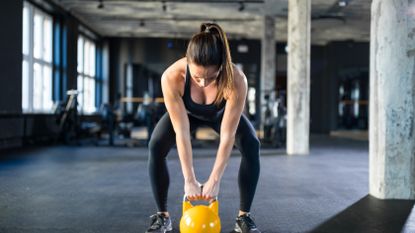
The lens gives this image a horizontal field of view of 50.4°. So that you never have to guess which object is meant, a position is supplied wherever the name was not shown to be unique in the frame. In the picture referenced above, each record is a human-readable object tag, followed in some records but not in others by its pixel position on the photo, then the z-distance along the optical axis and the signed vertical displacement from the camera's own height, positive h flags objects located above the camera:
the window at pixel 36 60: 7.98 +0.98
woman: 1.67 -0.03
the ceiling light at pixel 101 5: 9.46 +2.30
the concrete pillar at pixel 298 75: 6.27 +0.54
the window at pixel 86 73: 11.69 +1.07
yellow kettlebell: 1.74 -0.43
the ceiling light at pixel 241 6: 9.42 +2.30
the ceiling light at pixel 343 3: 9.02 +2.29
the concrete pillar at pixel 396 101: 3.00 +0.09
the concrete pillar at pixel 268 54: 10.30 +1.40
